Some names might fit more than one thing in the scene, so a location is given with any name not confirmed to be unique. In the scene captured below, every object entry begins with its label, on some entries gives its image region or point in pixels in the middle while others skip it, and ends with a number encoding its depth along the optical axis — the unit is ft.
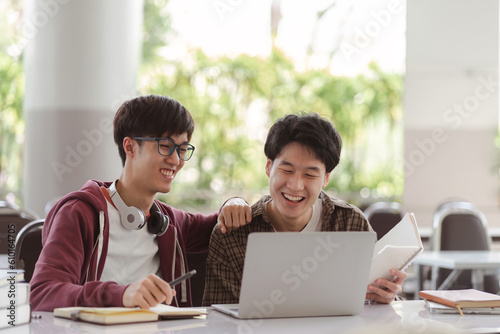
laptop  5.52
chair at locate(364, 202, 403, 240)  14.47
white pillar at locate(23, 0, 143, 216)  16.31
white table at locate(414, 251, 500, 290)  12.13
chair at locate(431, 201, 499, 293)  14.26
